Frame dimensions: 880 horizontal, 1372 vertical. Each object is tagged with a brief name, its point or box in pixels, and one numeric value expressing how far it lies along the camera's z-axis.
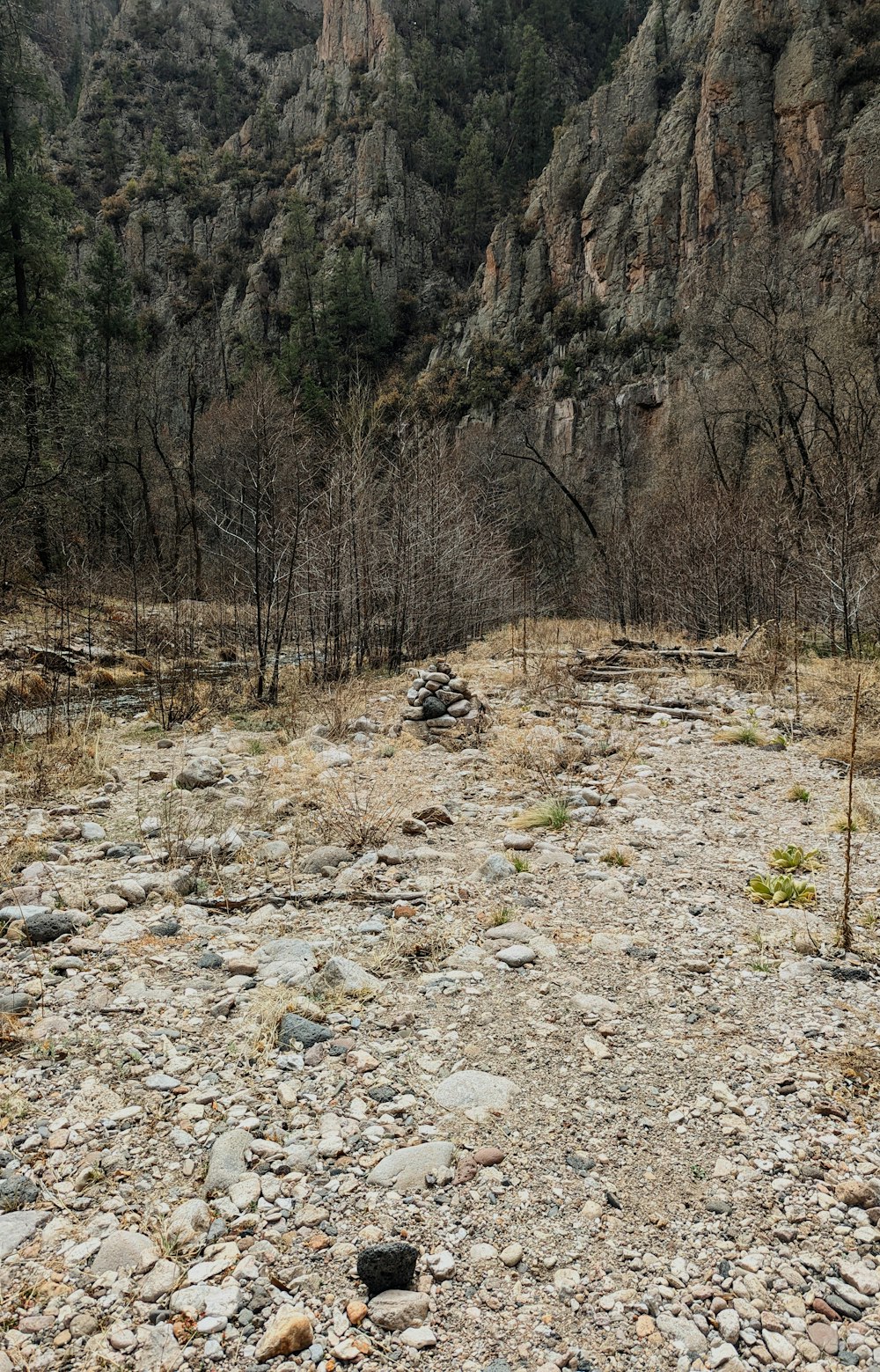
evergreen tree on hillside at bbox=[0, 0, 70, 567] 19.41
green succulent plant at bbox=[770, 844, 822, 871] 4.11
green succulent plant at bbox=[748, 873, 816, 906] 3.73
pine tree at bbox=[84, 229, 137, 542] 34.03
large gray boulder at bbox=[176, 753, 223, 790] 6.41
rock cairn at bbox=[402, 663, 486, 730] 8.36
